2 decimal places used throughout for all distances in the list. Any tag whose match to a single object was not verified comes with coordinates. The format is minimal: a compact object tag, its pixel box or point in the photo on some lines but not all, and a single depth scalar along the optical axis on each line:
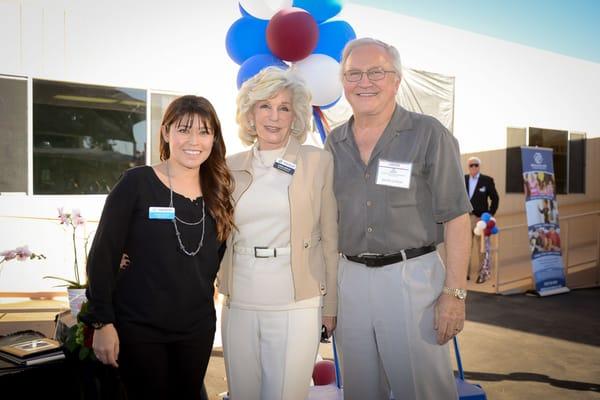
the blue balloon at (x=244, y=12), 3.43
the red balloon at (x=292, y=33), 3.17
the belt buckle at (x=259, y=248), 1.89
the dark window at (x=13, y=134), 5.32
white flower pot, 2.74
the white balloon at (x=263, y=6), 3.32
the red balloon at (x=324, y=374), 3.33
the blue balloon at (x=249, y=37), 3.43
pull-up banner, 6.98
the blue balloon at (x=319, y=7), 3.43
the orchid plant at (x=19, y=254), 2.95
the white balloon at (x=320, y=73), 3.36
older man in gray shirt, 1.84
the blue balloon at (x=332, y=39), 3.52
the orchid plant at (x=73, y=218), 2.99
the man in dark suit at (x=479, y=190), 7.60
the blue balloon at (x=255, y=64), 3.27
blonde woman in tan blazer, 1.87
